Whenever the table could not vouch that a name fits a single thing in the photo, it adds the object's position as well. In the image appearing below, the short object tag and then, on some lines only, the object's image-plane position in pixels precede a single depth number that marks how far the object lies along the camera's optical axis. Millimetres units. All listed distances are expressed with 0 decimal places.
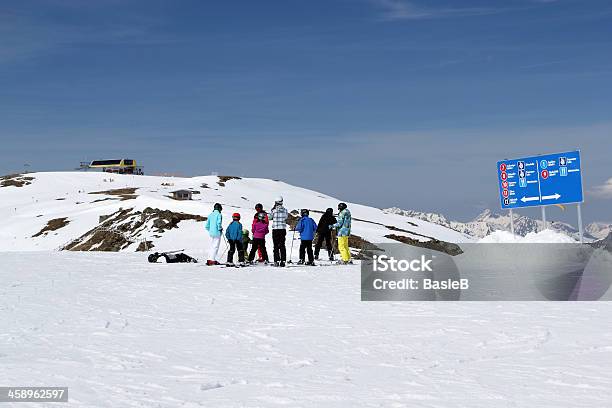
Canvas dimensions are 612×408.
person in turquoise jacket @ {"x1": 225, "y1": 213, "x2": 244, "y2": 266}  19938
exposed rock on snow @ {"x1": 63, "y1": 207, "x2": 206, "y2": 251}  39719
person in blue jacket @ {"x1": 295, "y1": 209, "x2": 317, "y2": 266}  20203
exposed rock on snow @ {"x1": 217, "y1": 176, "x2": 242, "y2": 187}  98812
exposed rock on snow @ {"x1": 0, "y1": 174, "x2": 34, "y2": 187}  98188
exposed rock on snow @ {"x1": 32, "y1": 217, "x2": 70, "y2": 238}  51391
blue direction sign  27125
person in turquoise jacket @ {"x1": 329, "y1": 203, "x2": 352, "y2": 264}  20203
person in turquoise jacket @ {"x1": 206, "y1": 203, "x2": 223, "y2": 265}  19516
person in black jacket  21061
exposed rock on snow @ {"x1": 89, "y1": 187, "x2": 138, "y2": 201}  73462
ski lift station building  128250
